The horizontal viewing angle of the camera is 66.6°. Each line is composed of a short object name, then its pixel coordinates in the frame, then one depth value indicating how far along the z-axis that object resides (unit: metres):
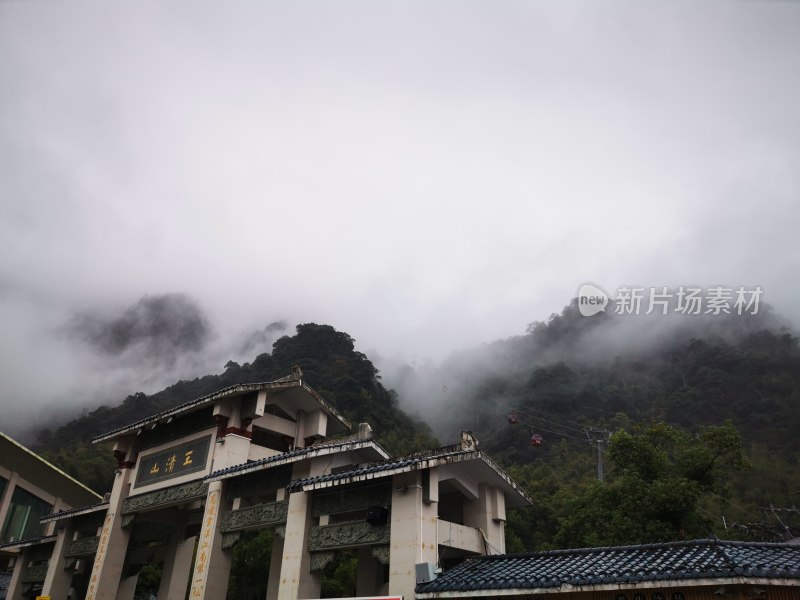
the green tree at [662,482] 20.49
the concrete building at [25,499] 25.14
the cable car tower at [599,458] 37.08
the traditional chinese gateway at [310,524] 10.41
